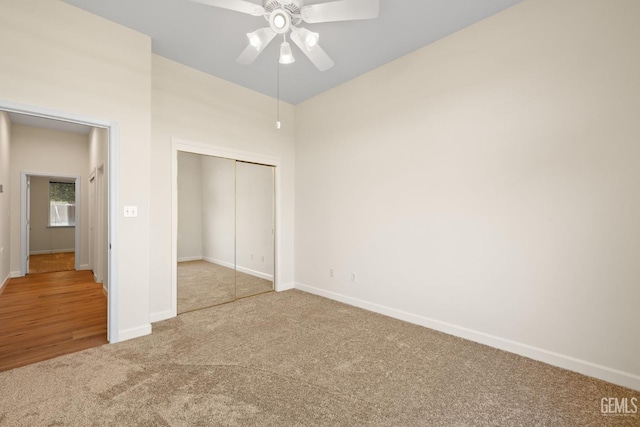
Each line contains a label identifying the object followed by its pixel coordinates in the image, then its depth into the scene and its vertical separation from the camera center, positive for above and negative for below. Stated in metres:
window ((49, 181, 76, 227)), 8.11 +0.40
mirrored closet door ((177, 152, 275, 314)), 3.56 -0.21
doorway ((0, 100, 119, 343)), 2.65 +0.01
